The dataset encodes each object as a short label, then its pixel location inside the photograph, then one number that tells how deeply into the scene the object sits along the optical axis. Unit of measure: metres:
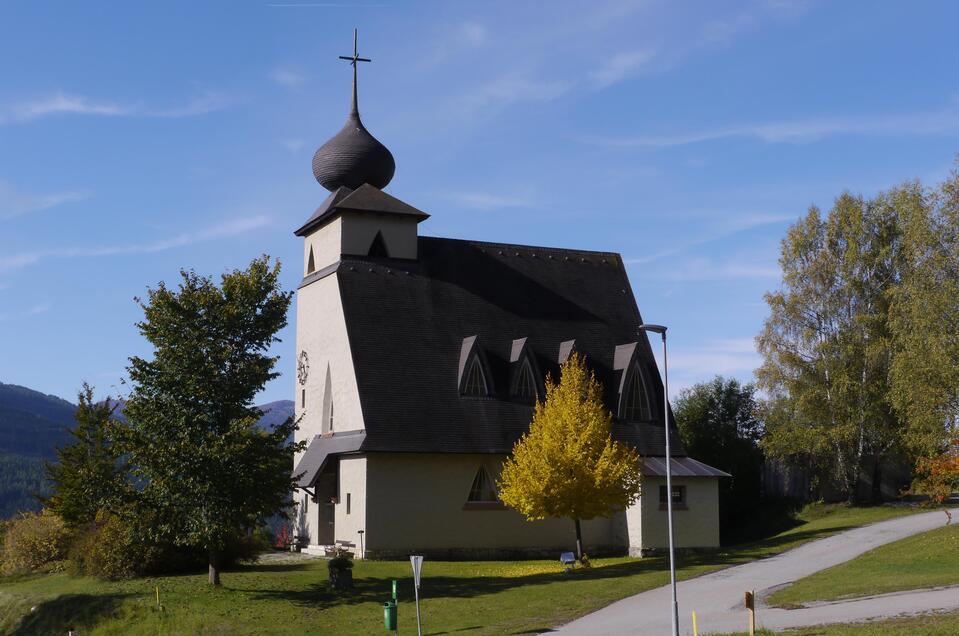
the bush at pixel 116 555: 35.78
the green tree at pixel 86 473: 32.00
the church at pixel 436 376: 39.44
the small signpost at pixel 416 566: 23.36
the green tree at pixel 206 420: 31.56
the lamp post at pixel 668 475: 20.75
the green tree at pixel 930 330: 43.12
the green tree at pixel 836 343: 51.78
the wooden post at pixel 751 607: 19.50
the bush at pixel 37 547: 44.12
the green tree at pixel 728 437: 56.94
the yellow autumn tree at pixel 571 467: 35.22
